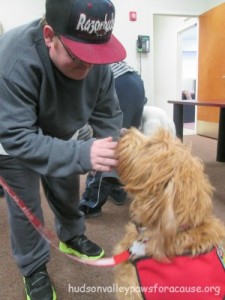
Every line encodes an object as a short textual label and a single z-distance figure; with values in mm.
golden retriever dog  930
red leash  1208
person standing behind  2043
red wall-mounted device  5348
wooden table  3643
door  5152
